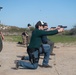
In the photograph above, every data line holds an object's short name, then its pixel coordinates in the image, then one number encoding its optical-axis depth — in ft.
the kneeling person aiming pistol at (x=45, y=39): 30.11
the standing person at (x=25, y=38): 57.80
